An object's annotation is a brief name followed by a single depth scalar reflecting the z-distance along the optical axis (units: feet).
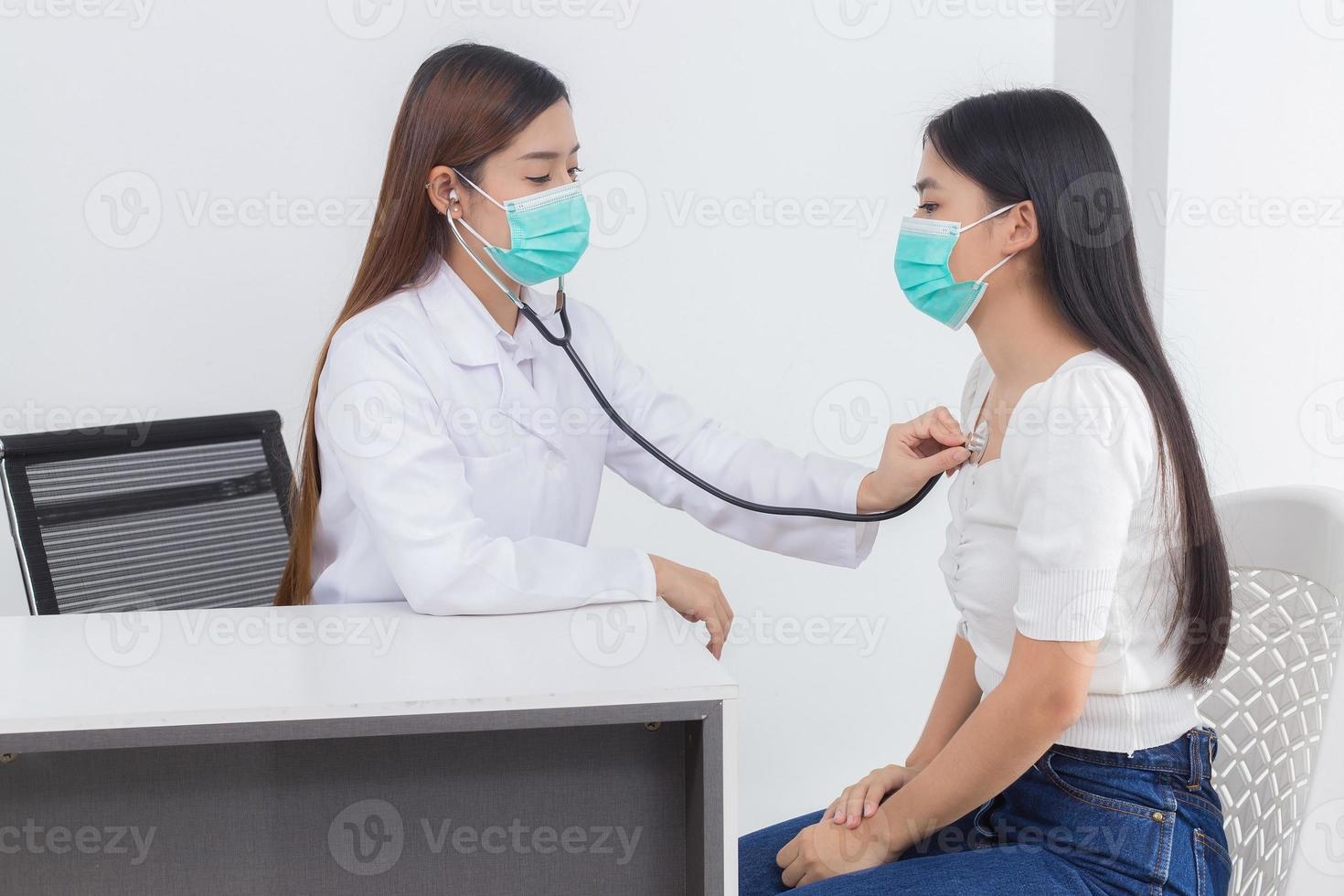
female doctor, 3.84
